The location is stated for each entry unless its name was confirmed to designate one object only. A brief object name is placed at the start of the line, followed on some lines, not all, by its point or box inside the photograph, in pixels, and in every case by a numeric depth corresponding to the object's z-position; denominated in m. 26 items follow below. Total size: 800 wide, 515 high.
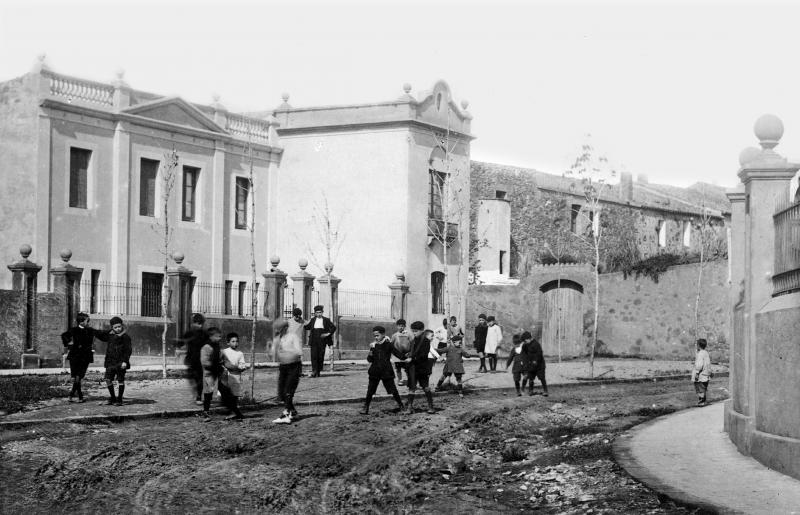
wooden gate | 38.63
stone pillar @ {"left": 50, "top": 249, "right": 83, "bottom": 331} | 26.86
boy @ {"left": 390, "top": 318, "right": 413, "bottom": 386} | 19.22
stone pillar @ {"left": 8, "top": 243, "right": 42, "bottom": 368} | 26.12
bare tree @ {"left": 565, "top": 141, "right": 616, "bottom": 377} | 32.94
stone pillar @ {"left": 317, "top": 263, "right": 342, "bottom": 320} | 34.16
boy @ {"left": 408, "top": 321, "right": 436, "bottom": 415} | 18.53
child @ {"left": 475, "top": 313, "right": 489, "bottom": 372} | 29.06
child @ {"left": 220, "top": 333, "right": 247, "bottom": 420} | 16.84
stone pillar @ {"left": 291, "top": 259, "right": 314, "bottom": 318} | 33.06
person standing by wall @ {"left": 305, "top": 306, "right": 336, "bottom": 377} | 24.45
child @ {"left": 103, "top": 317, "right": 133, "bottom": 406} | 17.80
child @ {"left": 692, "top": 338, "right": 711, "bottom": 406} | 19.53
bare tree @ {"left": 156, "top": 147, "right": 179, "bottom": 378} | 33.59
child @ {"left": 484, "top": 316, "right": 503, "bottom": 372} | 28.41
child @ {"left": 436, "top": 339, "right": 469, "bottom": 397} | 21.67
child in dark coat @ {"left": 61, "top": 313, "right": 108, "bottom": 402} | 17.95
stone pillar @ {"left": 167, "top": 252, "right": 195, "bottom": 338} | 29.41
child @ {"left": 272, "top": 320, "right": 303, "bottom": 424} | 16.64
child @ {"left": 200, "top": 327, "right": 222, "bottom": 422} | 16.80
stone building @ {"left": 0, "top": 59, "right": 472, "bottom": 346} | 32.09
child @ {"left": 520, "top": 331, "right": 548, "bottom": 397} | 21.44
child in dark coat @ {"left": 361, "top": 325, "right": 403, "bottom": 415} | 17.41
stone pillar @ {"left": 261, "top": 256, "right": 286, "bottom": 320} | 31.97
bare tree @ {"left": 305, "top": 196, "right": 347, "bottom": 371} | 39.81
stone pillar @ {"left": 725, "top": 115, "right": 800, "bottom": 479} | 11.32
